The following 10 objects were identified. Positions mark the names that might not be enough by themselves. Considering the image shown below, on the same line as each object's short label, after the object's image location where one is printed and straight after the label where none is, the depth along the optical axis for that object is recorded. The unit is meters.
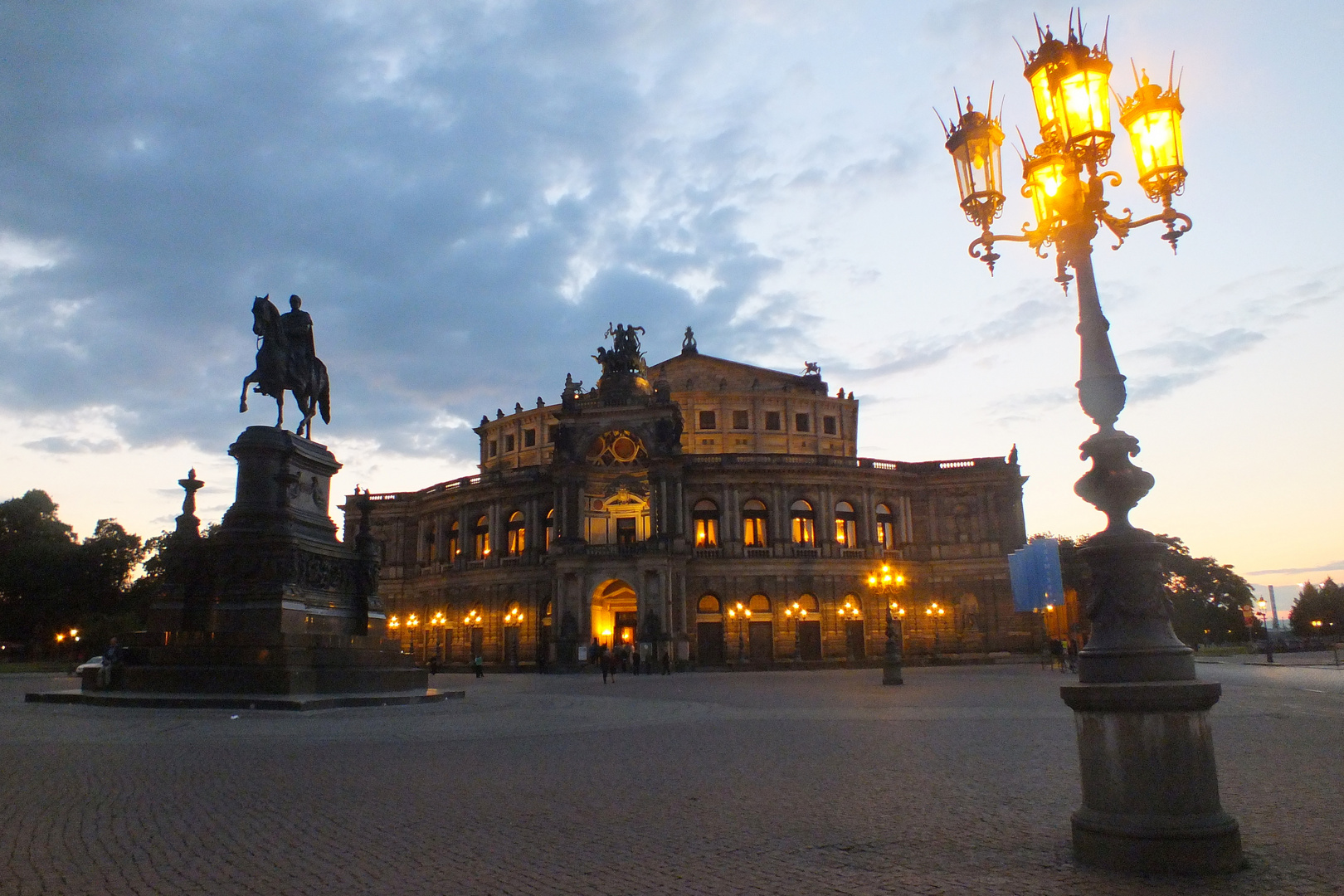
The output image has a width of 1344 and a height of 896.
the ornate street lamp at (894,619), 32.22
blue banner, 47.31
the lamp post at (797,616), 56.81
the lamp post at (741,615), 56.75
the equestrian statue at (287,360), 21.69
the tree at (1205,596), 94.44
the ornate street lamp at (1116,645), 5.90
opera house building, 55.28
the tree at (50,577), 67.94
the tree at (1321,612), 108.40
